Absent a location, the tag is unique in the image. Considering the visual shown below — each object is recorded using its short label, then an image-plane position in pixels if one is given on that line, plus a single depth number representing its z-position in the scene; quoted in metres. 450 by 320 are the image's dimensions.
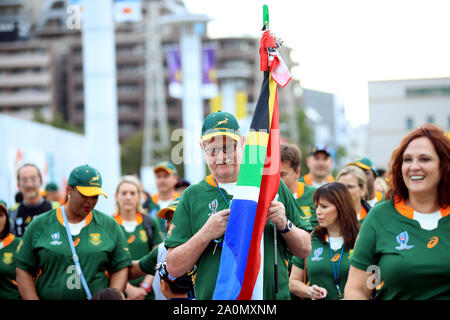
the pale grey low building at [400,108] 58.59
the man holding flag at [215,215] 3.86
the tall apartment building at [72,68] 96.44
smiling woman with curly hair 3.63
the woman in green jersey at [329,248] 5.54
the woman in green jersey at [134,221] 7.72
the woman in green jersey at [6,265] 6.77
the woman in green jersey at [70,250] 5.66
